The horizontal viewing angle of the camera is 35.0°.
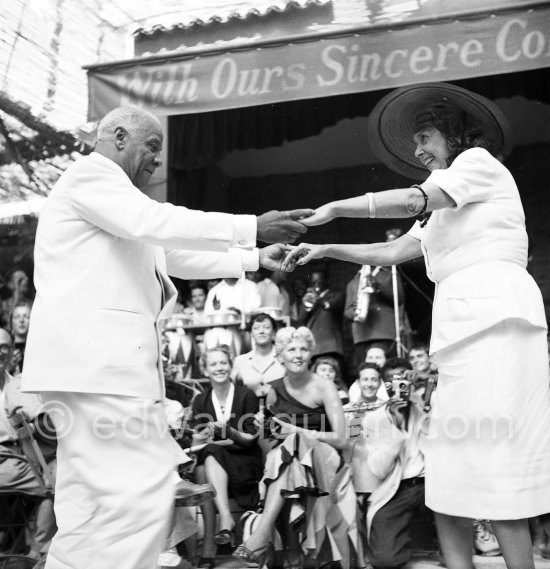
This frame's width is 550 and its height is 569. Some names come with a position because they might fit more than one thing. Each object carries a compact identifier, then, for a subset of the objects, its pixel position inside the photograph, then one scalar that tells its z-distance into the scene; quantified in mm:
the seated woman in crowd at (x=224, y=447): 5574
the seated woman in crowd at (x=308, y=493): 5336
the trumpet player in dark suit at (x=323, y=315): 8711
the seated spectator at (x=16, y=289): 9023
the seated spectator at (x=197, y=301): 9539
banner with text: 6445
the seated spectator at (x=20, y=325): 8321
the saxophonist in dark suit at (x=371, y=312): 8461
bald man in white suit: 2797
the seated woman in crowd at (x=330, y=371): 7234
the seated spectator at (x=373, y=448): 5664
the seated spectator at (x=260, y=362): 7309
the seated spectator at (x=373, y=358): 7020
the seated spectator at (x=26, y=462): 5516
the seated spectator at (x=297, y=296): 9499
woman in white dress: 2959
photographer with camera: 5391
